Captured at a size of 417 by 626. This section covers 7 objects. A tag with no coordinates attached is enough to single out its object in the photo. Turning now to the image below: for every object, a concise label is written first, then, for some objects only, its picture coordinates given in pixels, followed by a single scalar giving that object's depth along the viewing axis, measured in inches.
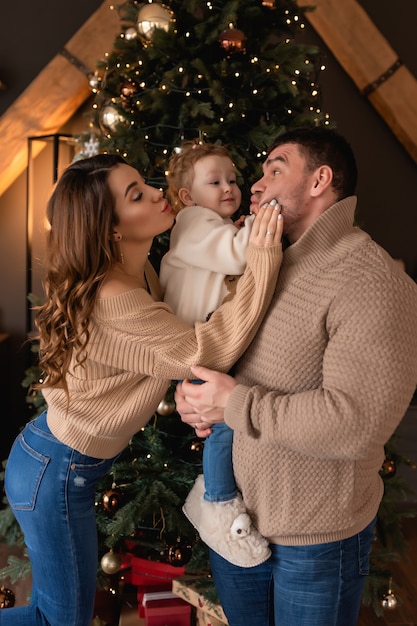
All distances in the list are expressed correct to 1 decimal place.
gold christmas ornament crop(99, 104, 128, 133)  95.7
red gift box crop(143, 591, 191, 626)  94.8
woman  58.3
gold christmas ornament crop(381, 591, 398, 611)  97.3
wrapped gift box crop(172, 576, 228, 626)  87.0
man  48.8
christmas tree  91.0
